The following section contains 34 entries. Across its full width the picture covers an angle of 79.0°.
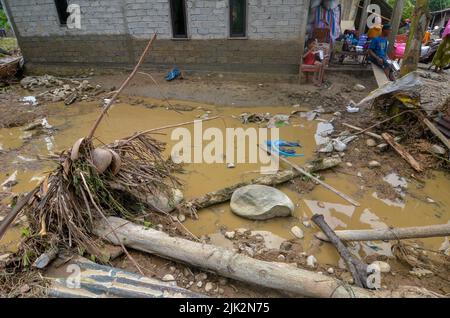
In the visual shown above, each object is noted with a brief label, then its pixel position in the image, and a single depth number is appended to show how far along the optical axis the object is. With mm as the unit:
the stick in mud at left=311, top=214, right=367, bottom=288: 2361
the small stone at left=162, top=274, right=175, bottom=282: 2406
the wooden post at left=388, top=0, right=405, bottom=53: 7877
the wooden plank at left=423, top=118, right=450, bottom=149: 4043
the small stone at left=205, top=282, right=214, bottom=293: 2381
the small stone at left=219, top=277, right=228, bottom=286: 2436
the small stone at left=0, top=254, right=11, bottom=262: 2609
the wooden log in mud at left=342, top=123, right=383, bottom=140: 4675
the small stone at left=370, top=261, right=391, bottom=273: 2600
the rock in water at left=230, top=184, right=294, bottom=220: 3219
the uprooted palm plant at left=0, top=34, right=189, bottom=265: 2549
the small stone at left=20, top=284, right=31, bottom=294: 2205
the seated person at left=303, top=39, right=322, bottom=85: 7059
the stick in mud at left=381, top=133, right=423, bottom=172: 4018
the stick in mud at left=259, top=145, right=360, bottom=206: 3534
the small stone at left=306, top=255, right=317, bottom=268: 2670
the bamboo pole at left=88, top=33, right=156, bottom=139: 2528
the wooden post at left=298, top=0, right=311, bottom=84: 6734
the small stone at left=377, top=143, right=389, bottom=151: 4457
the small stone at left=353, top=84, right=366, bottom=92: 6910
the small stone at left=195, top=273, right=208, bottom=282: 2471
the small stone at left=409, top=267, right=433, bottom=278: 2557
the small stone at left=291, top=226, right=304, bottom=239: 3061
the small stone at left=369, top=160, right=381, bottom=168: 4125
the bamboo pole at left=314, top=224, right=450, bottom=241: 2568
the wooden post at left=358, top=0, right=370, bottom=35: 10197
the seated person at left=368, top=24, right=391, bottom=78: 7555
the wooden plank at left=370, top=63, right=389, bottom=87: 6901
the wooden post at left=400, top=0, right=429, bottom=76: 4371
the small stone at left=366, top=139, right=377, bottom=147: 4598
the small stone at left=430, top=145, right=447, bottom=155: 4113
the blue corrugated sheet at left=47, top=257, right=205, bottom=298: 2176
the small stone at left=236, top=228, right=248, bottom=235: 3072
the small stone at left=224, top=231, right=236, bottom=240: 3013
